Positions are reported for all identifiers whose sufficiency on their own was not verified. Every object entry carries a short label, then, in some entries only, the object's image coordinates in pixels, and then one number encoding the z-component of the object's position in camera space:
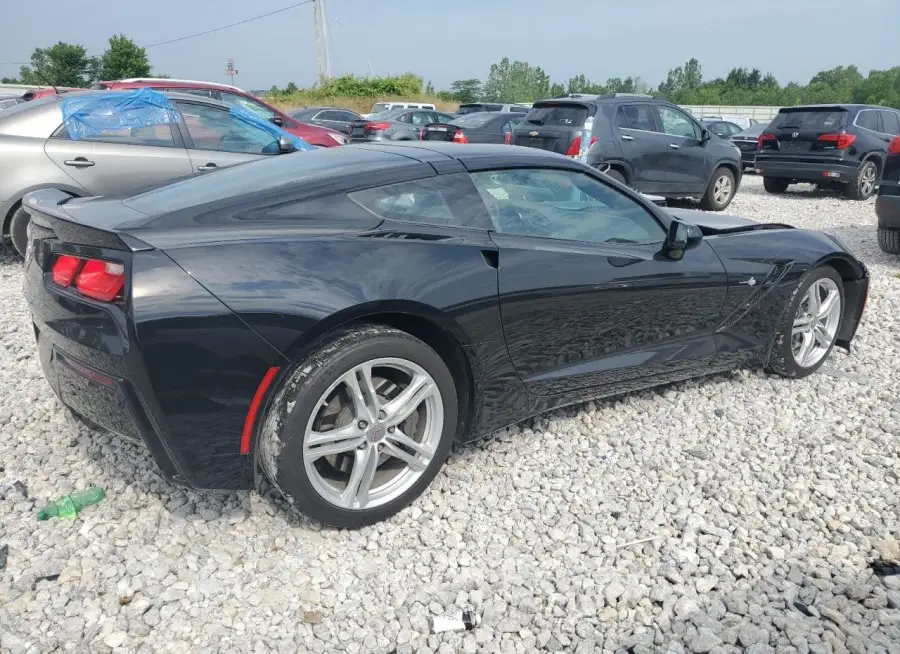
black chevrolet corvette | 2.43
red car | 9.77
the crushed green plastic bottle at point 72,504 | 2.91
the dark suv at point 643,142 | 9.74
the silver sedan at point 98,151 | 6.07
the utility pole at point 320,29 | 45.19
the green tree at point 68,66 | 59.84
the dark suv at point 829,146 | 12.42
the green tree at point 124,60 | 54.69
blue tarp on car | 6.30
